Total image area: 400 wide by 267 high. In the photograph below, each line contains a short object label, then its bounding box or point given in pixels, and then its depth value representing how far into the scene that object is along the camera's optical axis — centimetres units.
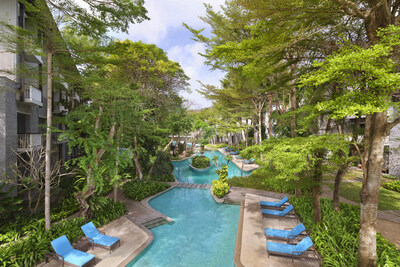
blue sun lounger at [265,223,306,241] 836
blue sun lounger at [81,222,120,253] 798
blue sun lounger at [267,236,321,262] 730
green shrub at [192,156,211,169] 2719
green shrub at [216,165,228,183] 1592
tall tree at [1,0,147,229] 775
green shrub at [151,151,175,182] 1927
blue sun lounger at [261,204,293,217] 1098
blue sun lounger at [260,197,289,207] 1189
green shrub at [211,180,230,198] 1492
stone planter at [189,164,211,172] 2639
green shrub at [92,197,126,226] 1006
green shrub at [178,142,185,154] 3644
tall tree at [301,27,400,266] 423
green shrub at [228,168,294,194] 1574
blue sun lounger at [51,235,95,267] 682
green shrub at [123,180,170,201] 1445
